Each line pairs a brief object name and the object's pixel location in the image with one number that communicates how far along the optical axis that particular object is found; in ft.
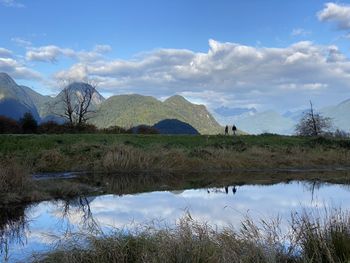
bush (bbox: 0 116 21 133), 198.49
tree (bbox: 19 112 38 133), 194.49
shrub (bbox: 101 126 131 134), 194.62
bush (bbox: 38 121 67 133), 193.16
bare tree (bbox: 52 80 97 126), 234.66
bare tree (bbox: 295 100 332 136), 246.06
